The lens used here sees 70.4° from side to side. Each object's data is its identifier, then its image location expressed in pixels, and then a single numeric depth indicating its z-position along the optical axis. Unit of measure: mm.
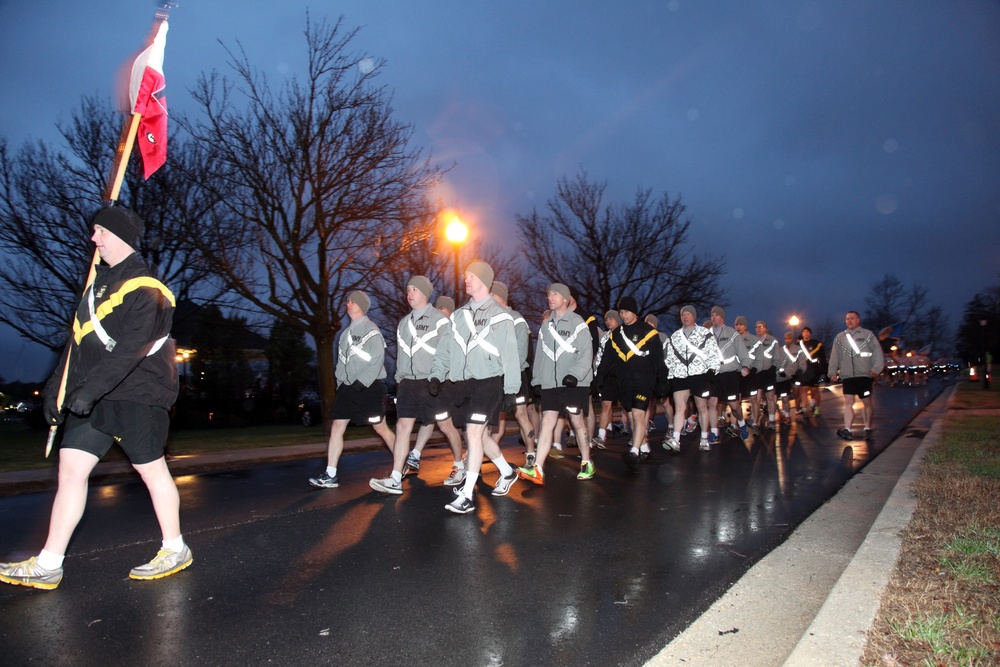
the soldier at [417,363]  6941
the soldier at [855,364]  11289
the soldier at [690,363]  10203
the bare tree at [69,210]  17375
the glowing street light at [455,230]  13078
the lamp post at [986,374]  31059
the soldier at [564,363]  7496
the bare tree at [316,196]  14156
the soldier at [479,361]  6078
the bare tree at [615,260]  25484
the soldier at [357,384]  7207
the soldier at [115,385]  3898
